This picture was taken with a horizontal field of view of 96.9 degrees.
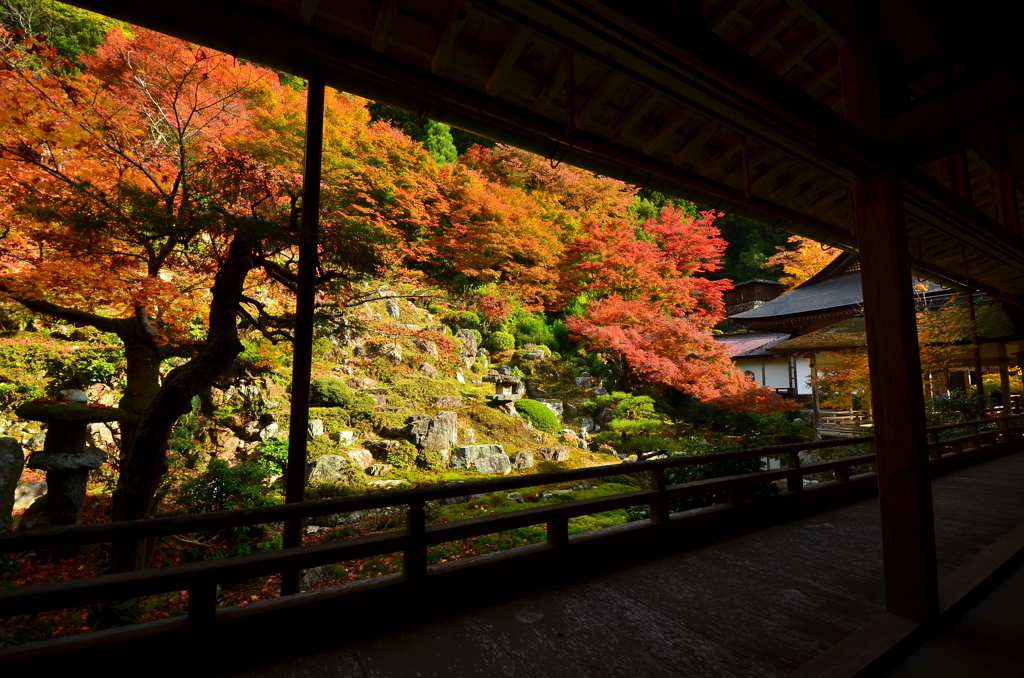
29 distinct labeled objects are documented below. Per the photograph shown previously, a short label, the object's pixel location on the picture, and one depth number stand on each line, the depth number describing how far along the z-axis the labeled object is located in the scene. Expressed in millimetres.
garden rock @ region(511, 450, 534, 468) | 9680
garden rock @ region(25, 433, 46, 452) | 6668
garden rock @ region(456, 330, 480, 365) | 13609
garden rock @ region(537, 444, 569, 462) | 10211
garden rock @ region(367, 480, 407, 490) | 7781
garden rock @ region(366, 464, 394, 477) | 8254
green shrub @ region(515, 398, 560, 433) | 11555
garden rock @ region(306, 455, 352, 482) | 7648
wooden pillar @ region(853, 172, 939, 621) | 2465
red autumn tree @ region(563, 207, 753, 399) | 12148
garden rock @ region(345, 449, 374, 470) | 8305
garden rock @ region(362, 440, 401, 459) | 8758
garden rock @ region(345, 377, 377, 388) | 10376
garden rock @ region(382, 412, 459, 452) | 9203
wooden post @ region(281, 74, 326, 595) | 2641
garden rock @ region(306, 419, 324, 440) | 8383
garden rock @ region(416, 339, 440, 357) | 12172
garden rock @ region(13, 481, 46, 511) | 6094
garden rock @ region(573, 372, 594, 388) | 14160
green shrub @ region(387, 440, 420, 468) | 8641
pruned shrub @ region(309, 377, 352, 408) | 9312
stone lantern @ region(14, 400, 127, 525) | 4824
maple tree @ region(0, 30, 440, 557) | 3750
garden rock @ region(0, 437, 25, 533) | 4773
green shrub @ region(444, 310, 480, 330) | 14711
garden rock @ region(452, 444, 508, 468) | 9109
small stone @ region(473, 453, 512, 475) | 9133
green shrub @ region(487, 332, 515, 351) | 14445
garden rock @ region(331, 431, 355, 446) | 8602
